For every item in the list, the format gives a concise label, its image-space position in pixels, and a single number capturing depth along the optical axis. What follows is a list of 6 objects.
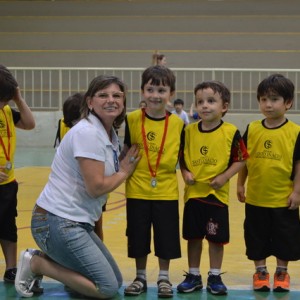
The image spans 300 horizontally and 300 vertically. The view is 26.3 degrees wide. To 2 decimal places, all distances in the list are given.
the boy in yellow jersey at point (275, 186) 4.22
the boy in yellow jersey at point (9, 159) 4.20
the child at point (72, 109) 4.57
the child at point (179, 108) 14.70
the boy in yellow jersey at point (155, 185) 4.13
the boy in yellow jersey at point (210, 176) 4.12
